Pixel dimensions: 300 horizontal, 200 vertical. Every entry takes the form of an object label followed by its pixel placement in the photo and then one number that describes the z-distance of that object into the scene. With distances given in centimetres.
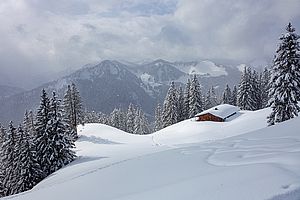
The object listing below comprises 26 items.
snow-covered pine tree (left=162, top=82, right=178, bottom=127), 6962
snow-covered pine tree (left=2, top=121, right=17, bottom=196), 3625
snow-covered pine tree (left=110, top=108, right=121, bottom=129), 9419
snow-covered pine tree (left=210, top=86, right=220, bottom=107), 11739
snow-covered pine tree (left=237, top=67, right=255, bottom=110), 7203
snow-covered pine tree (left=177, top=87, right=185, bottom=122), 7362
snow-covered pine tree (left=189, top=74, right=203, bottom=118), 6881
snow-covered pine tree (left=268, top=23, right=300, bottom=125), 2842
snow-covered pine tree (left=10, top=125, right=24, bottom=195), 3462
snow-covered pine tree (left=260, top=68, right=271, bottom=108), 8438
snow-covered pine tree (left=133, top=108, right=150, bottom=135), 9106
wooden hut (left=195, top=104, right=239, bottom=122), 6303
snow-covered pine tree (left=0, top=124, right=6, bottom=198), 3772
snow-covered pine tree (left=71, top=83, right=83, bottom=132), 5794
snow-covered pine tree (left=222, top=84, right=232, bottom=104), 9156
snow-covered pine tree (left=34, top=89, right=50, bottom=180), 3638
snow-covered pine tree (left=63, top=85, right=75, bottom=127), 5801
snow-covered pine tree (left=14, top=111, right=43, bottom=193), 3375
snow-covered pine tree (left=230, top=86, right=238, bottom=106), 9261
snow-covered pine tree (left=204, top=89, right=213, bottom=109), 8612
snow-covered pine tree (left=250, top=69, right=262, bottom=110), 7588
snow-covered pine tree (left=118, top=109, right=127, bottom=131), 9642
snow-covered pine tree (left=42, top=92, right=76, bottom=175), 3609
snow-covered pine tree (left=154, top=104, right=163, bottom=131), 8694
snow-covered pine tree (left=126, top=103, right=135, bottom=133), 9488
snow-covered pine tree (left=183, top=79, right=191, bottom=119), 7266
